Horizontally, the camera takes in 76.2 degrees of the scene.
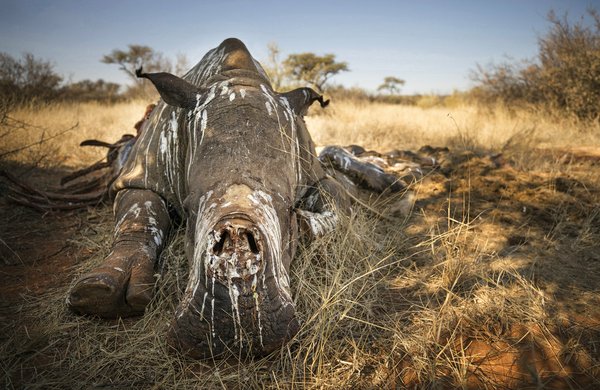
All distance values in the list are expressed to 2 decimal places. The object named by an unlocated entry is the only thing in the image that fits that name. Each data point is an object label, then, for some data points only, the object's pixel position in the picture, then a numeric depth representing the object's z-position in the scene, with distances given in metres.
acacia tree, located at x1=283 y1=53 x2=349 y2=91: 22.29
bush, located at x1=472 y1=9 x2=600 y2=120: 10.05
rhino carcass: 1.68
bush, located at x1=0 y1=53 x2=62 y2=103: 12.27
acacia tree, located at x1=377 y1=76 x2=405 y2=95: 43.24
